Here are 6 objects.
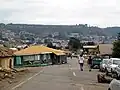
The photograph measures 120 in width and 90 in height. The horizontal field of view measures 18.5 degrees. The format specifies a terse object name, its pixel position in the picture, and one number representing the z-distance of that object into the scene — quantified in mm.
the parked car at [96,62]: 52394
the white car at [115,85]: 11734
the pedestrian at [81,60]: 41919
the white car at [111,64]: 35019
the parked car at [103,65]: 40938
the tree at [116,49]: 59031
